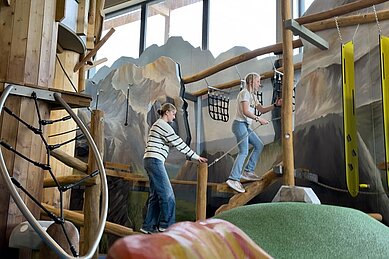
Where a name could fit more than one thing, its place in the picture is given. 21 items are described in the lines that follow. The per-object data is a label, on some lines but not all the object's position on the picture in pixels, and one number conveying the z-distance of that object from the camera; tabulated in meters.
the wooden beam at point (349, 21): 4.68
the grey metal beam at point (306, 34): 4.43
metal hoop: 2.43
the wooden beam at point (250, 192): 4.90
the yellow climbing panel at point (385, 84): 3.93
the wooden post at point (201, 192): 5.03
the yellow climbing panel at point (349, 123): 4.32
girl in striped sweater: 5.76
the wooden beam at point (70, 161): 3.86
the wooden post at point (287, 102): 4.58
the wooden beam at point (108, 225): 5.65
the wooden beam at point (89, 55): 6.10
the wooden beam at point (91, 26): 6.48
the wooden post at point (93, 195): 3.87
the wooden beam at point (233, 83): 5.53
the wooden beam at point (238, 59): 5.43
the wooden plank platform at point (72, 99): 3.30
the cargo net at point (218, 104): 6.20
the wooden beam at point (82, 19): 5.16
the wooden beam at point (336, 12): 4.53
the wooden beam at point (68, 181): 3.83
